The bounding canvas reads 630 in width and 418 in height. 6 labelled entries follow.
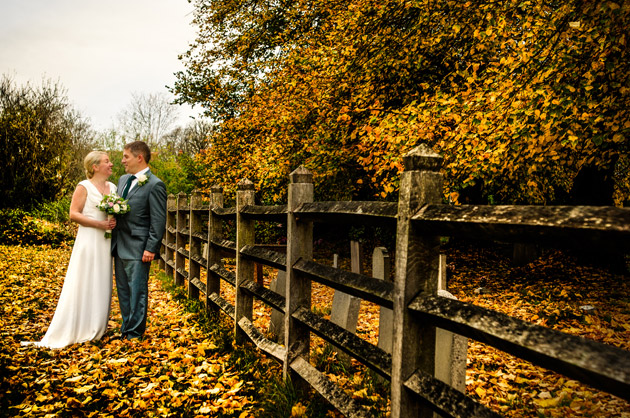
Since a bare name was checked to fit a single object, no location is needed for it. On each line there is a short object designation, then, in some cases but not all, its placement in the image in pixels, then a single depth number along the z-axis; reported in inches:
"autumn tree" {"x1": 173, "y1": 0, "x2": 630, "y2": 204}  204.7
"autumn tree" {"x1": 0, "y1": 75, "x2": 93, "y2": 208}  675.4
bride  203.6
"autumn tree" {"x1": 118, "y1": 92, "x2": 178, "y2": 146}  1683.1
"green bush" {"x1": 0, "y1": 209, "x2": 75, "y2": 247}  628.1
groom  206.1
